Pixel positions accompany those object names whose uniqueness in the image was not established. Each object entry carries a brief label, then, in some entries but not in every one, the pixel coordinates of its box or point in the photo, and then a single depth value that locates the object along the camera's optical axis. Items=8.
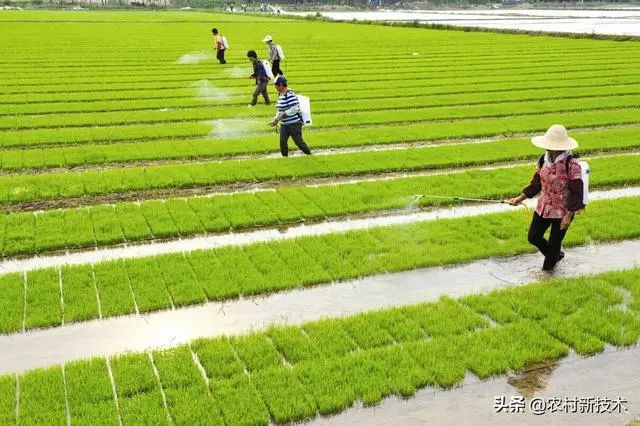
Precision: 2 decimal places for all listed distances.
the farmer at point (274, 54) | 25.61
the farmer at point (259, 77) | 20.94
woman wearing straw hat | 8.12
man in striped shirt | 14.25
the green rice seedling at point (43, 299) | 7.75
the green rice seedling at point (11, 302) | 7.66
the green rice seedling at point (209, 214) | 10.91
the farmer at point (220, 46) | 31.39
